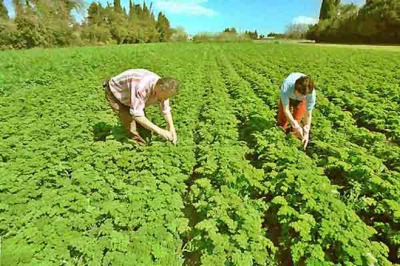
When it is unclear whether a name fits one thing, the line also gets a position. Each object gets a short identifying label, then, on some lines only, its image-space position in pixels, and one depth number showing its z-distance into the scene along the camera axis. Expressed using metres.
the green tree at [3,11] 43.67
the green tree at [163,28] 87.00
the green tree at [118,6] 78.32
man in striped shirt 3.31
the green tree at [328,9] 64.62
